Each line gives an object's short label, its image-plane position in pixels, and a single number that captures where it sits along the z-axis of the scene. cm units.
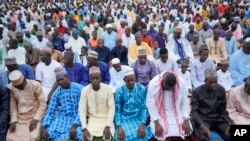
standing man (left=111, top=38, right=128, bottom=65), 806
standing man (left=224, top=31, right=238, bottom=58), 870
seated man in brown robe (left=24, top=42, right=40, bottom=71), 757
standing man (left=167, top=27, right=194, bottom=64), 824
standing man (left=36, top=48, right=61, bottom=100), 656
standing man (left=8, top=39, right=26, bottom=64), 791
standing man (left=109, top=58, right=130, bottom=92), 646
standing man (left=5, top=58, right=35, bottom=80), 625
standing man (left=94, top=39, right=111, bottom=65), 802
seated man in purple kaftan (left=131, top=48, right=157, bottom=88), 636
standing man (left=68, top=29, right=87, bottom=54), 970
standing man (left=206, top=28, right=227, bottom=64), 832
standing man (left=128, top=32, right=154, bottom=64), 789
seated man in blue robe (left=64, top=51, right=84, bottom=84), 630
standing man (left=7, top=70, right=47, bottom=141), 486
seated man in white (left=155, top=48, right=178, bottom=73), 662
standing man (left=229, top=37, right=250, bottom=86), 666
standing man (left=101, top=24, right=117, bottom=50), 1011
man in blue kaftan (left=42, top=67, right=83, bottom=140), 483
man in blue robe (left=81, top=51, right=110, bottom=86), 629
